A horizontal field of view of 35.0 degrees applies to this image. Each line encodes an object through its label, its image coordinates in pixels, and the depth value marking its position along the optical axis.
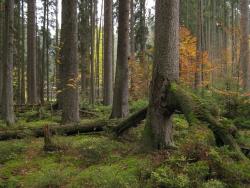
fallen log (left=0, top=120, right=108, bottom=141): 11.86
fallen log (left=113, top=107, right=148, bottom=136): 10.22
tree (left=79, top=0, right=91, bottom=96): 28.41
